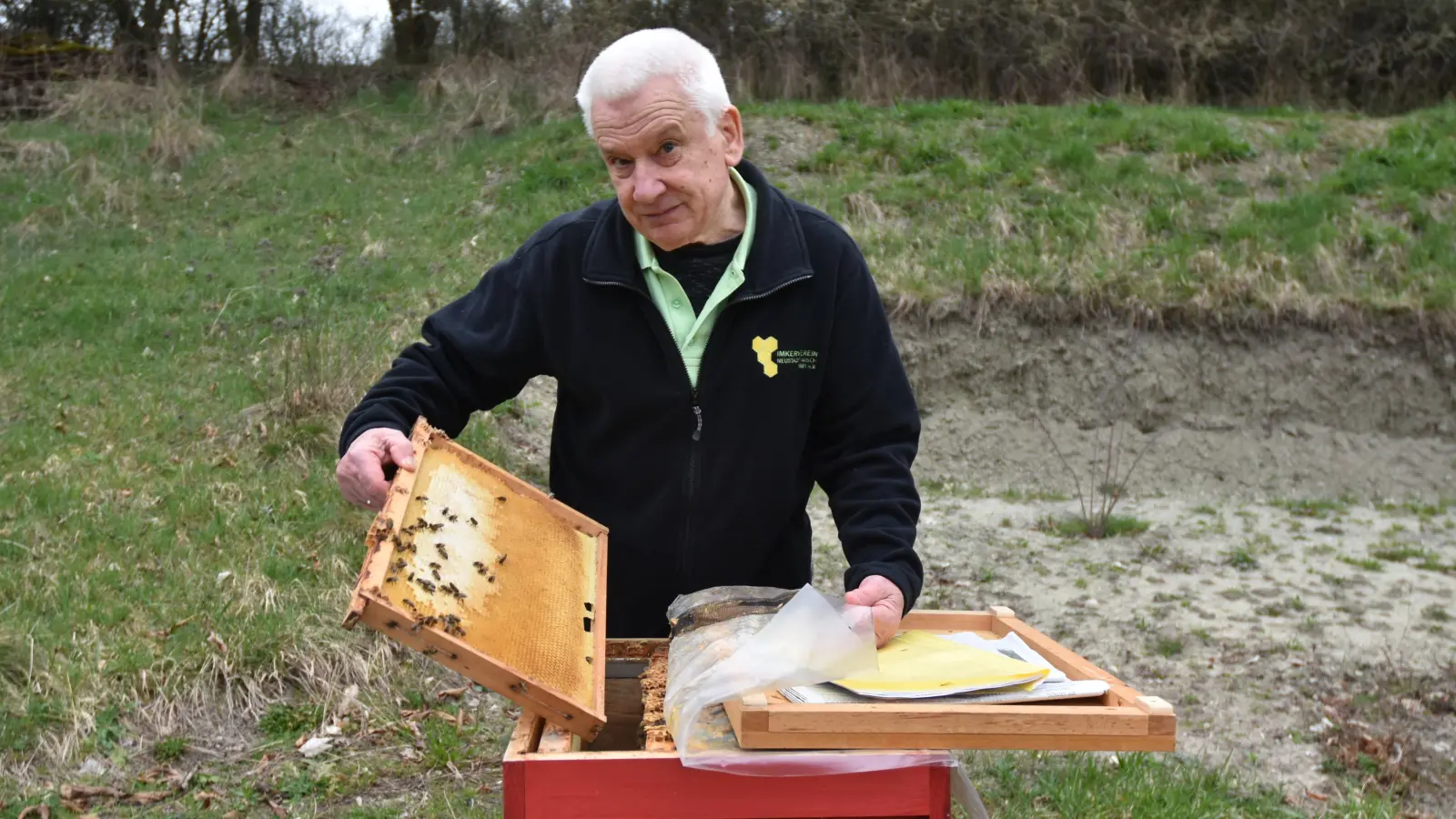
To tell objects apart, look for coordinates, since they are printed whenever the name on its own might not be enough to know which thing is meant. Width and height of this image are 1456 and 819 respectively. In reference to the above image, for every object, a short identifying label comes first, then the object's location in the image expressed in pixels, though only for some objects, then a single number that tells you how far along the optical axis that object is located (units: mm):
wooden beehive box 1923
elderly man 2535
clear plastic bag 1901
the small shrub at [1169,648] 6074
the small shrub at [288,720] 4676
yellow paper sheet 1956
